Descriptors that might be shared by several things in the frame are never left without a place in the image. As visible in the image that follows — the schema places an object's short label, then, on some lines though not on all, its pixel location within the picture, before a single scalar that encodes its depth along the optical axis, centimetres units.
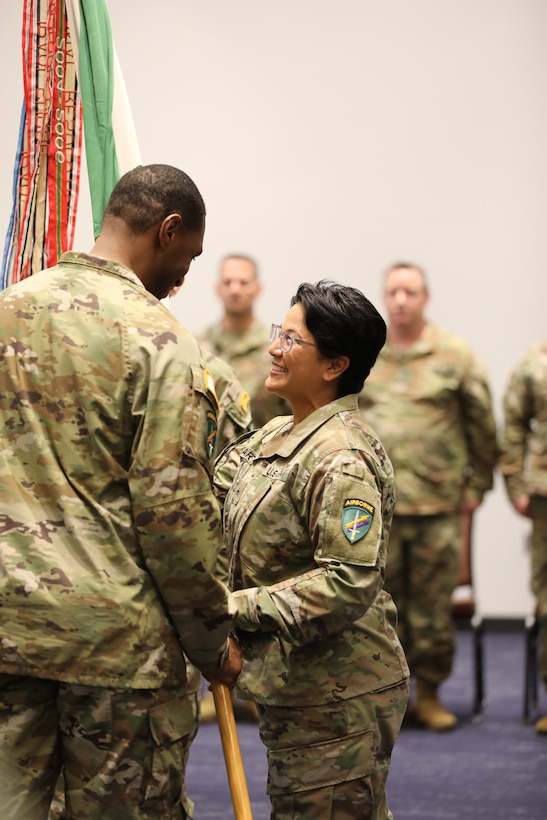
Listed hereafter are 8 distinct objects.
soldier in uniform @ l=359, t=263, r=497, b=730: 815
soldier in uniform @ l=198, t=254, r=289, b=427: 872
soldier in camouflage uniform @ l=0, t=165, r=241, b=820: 326
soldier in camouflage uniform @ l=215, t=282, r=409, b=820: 374
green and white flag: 422
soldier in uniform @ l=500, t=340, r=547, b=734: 806
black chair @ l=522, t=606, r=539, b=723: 820
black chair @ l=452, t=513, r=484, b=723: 844
